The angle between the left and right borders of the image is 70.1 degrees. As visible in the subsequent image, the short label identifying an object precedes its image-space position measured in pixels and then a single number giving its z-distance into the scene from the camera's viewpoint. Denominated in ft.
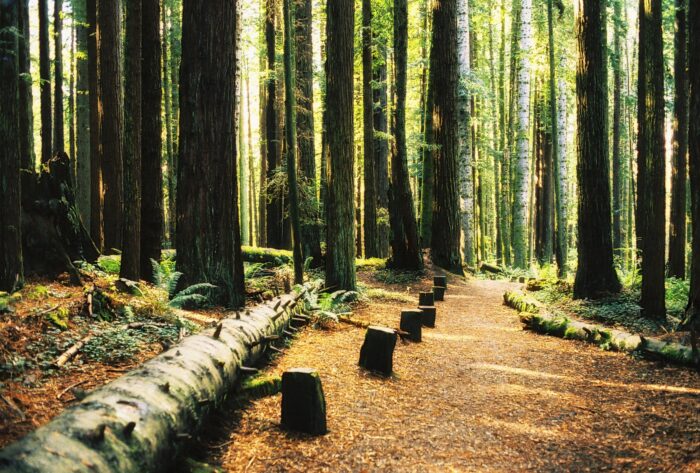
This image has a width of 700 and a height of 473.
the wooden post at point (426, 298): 31.83
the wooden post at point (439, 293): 38.78
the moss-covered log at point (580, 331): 23.70
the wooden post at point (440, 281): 40.57
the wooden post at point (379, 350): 19.63
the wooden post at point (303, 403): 13.73
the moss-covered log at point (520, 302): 33.63
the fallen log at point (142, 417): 7.45
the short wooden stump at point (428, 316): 29.94
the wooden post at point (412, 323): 25.58
